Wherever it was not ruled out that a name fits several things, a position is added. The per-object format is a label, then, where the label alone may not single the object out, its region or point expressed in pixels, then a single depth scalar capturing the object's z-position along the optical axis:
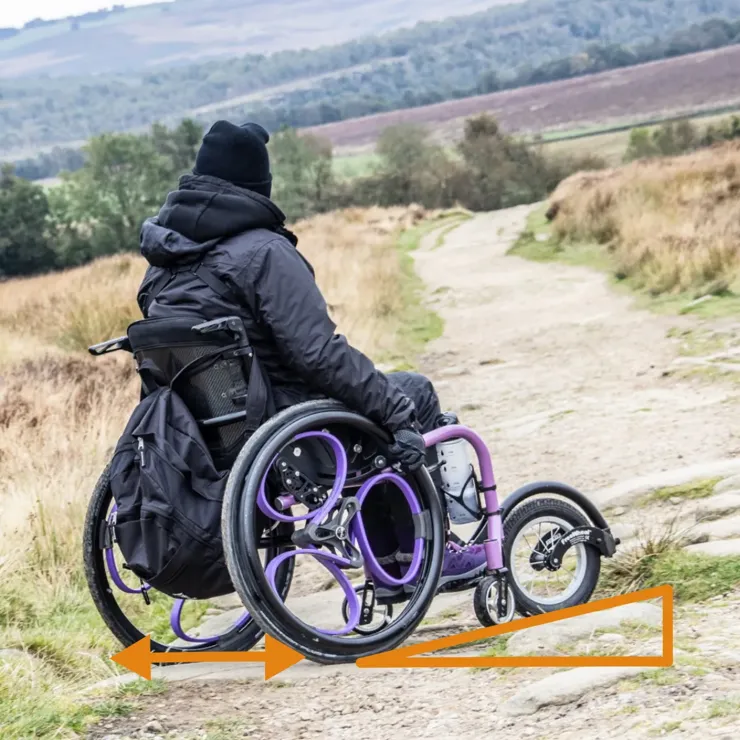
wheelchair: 6.25
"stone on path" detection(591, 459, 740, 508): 9.95
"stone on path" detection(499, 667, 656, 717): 5.46
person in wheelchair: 6.50
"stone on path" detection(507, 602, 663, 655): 6.50
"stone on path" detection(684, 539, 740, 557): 7.54
